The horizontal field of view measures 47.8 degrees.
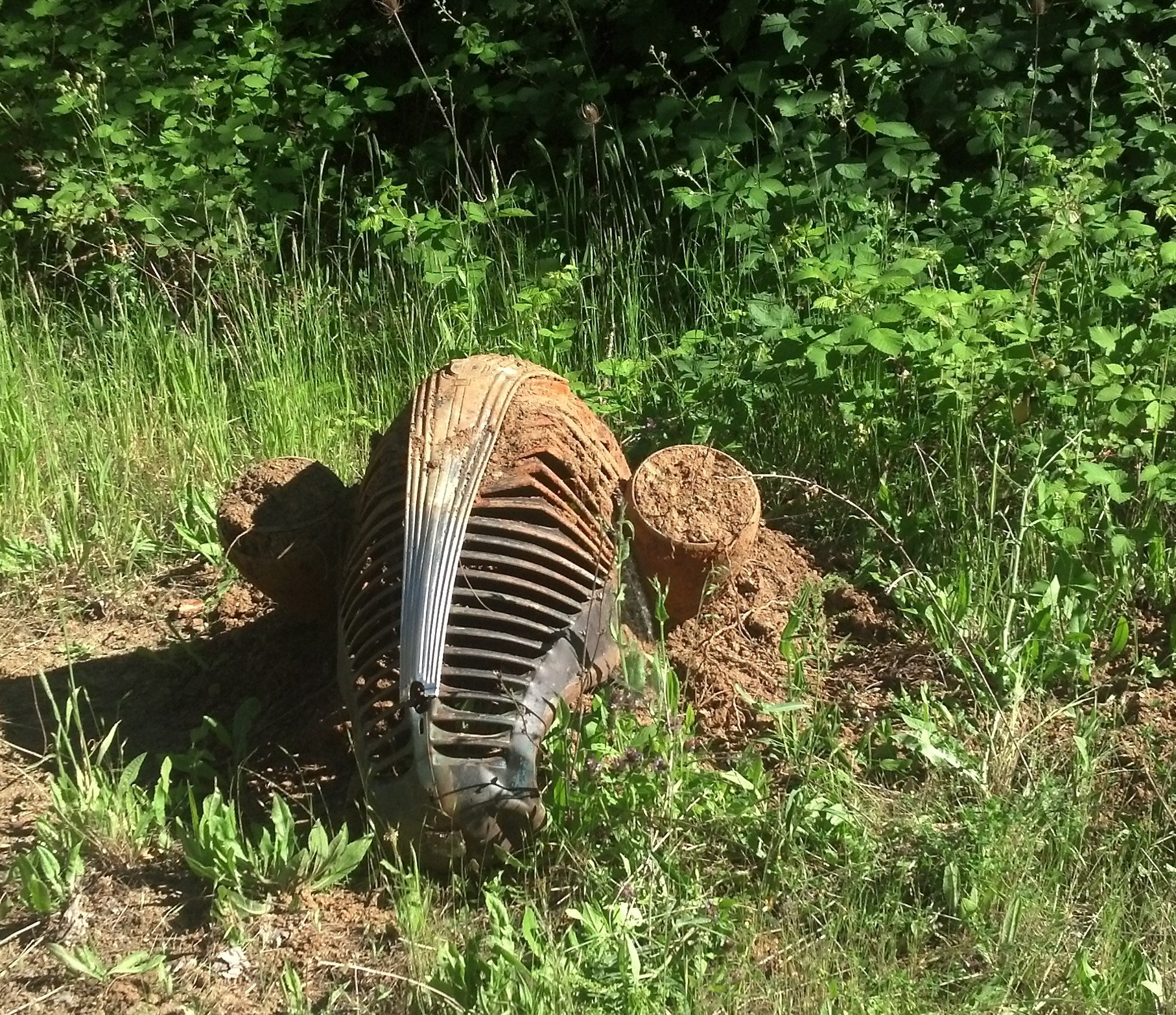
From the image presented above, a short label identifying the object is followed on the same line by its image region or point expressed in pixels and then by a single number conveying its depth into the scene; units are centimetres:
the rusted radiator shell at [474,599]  276
